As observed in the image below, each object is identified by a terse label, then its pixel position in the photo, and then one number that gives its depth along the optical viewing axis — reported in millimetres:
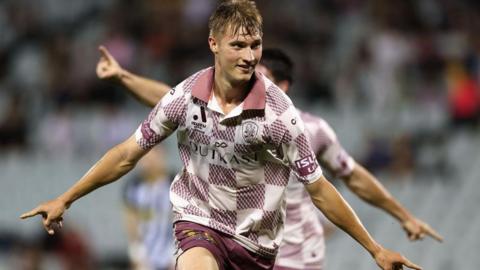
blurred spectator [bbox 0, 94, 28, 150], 27359
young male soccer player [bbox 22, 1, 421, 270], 11141
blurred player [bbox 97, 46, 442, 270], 13711
